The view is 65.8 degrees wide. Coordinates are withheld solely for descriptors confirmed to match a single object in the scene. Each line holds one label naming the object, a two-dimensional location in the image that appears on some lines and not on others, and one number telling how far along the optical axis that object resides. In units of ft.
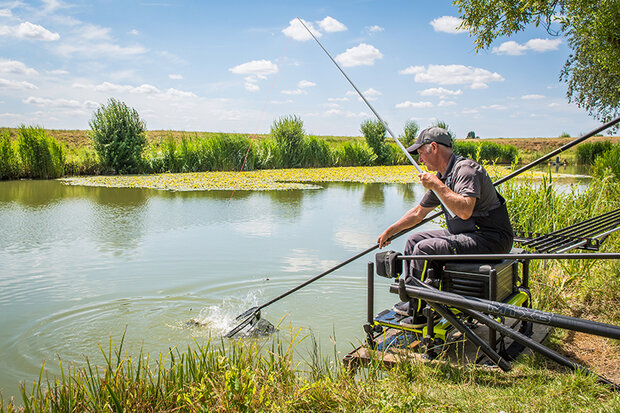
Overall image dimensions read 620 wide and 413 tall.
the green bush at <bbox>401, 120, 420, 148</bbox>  120.57
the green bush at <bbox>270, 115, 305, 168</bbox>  87.40
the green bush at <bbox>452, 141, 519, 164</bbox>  122.31
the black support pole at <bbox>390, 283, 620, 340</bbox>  7.22
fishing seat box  9.61
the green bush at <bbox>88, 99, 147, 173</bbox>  72.54
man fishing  10.15
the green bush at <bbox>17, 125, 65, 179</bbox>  62.49
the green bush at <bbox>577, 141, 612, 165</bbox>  108.37
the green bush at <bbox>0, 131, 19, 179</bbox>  61.46
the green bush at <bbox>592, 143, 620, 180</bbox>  31.89
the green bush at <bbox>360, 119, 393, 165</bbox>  108.47
